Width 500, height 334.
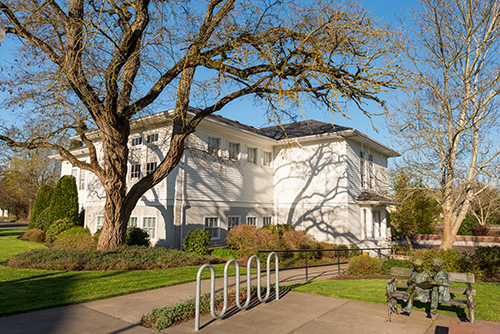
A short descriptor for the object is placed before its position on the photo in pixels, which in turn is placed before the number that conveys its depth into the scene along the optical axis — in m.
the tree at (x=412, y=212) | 15.33
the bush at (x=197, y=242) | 15.77
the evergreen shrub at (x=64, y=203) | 22.27
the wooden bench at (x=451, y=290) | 5.72
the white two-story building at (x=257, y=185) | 17.69
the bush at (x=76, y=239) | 15.21
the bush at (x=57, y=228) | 20.25
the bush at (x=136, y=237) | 15.67
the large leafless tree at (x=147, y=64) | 8.73
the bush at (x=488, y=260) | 11.24
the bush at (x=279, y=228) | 18.25
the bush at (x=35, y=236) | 21.22
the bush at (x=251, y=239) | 15.23
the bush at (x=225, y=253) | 15.83
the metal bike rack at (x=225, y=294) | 5.36
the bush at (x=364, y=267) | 12.38
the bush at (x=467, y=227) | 31.84
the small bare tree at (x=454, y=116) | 12.18
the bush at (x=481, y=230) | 31.91
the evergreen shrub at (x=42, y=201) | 25.80
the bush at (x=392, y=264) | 12.26
